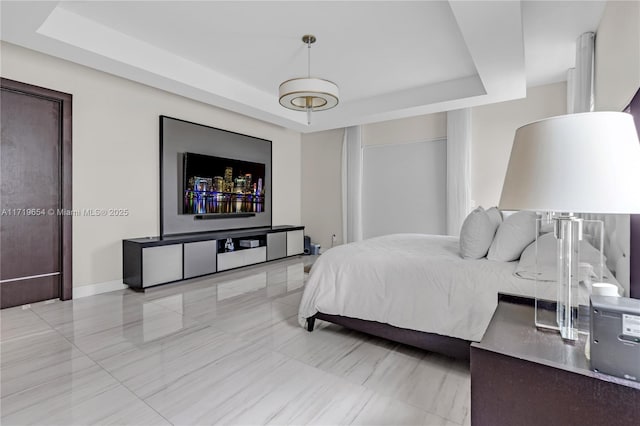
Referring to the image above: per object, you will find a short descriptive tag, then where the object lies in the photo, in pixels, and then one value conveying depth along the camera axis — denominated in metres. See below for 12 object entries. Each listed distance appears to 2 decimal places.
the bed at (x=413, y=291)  1.84
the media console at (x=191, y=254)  3.58
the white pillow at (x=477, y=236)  2.12
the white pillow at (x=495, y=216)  2.35
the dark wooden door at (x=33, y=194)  3.01
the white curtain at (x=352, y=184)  5.78
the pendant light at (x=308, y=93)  3.08
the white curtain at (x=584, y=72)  2.83
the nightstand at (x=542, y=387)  0.74
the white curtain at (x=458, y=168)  4.68
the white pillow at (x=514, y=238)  2.01
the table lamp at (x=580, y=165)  0.79
